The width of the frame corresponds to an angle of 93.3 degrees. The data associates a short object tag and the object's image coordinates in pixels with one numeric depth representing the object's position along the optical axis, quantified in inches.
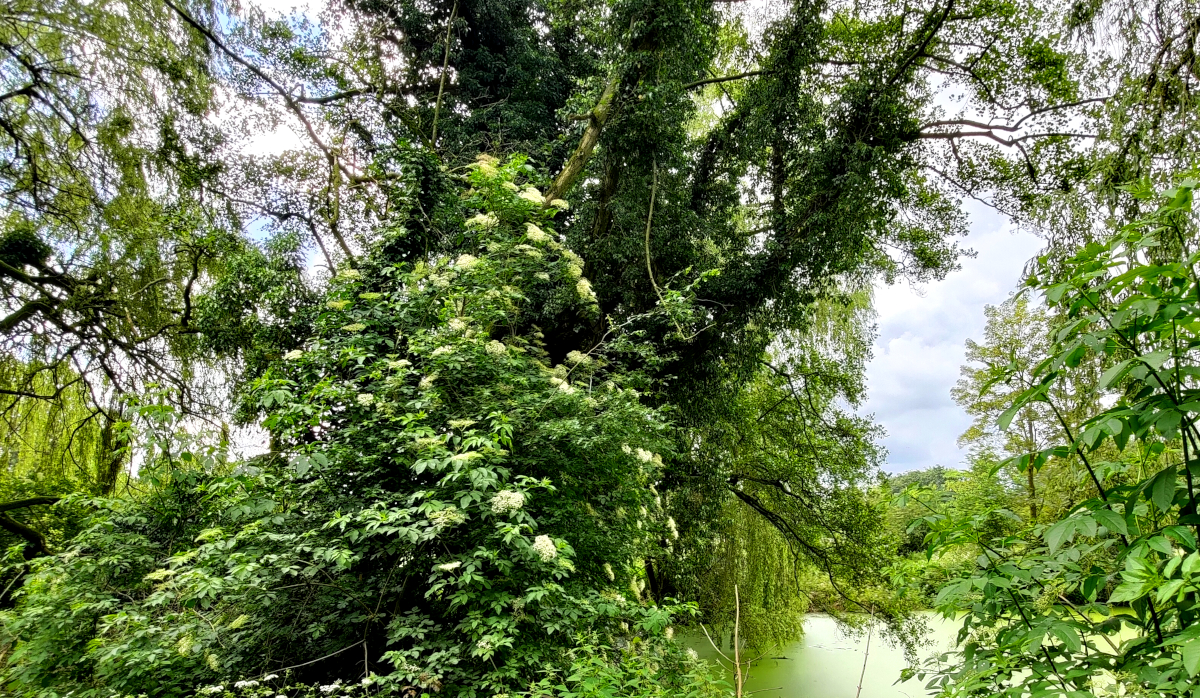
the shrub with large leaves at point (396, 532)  89.2
